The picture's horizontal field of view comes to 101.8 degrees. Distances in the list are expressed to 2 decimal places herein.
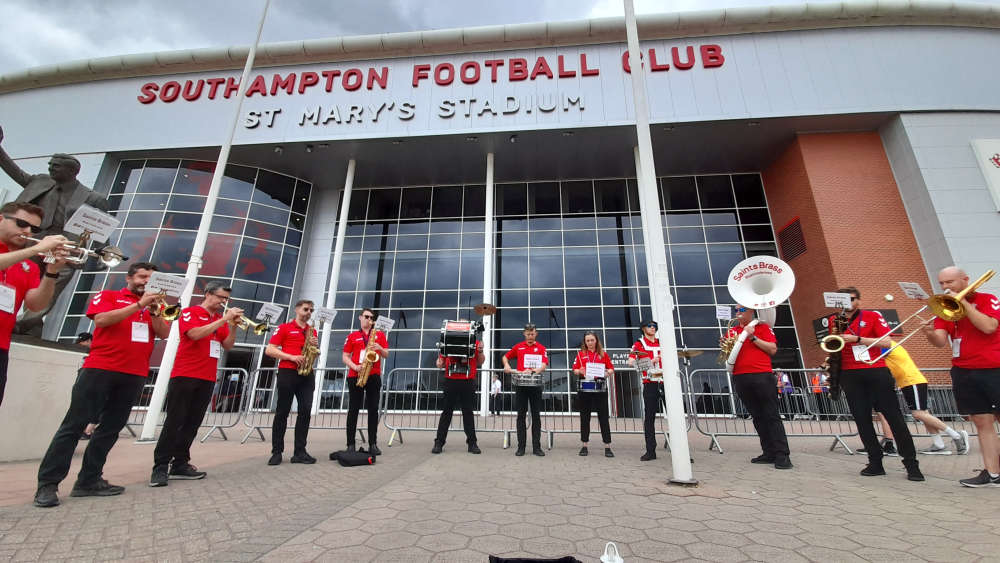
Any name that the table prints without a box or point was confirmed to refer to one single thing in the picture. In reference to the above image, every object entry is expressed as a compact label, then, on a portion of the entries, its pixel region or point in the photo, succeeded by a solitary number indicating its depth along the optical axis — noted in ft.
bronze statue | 20.58
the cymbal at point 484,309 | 25.76
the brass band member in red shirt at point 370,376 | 19.02
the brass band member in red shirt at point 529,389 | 20.31
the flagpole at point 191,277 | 25.40
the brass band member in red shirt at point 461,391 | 20.52
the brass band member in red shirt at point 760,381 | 17.63
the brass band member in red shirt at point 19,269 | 9.14
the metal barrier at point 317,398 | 31.02
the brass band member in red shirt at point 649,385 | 18.85
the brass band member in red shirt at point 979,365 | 12.63
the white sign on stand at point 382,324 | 22.09
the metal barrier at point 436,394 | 31.53
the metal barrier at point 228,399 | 31.65
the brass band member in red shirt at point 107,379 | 10.93
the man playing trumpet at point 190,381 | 13.89
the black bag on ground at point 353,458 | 16.61
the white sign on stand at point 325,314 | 22.67
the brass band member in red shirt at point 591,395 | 20.27
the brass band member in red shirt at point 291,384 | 17.23
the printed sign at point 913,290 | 15.05
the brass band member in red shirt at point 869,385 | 14.58
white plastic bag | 5.69
